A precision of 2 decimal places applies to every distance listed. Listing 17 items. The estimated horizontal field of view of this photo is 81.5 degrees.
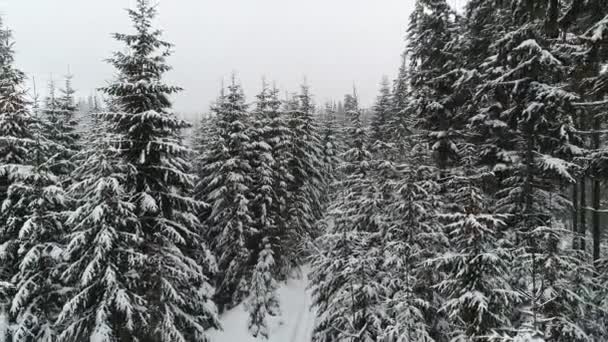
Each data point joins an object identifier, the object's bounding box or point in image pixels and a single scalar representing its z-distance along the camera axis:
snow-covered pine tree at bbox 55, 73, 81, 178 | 19.80
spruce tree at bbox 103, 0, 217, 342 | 12.20
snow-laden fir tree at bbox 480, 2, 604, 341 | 10.62
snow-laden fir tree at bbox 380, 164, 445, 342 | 12.78
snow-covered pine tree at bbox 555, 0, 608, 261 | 6.12
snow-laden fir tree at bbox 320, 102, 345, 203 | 36.62
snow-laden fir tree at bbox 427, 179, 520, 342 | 9.58
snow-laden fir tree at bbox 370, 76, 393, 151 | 24.84
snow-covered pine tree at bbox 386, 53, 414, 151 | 17.40
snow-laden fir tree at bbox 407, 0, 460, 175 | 15.67
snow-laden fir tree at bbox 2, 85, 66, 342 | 13.45
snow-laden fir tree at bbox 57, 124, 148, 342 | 11.14
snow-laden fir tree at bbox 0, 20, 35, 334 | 13.83
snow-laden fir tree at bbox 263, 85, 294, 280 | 24.44
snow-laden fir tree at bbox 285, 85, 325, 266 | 26.45
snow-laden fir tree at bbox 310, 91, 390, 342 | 13.49
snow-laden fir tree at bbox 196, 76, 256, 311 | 22.22
